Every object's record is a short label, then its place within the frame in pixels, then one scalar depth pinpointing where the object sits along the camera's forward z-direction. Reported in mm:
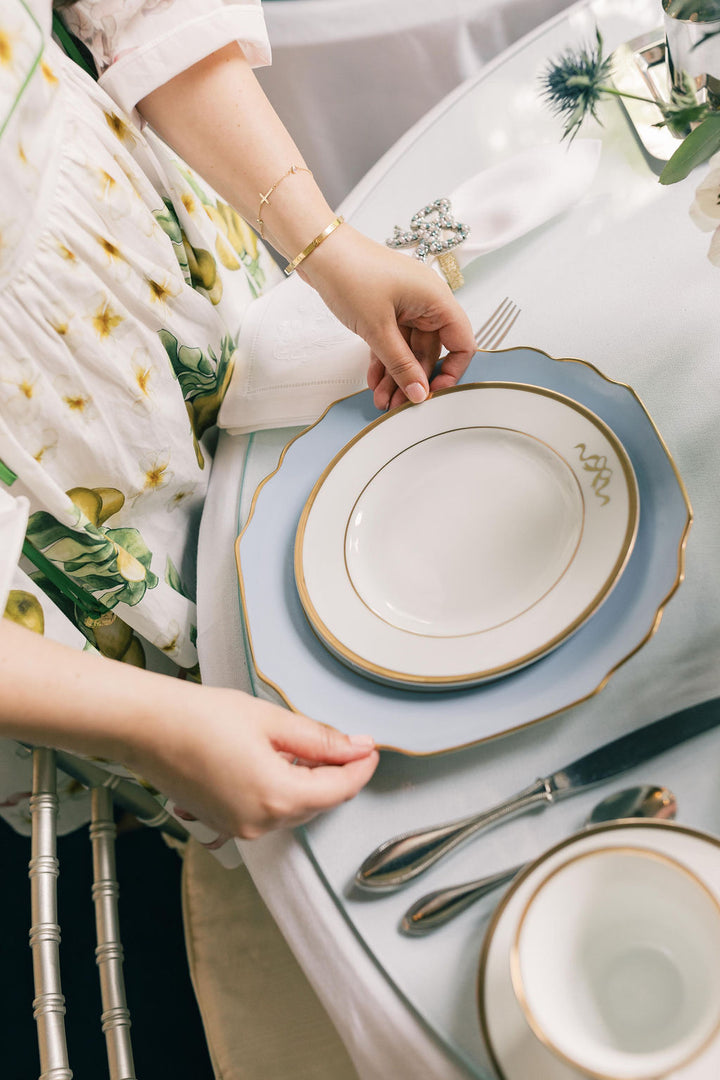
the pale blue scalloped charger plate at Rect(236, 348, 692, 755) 412
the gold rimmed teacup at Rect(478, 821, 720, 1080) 324
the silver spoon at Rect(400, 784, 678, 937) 382
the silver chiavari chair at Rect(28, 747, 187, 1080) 456
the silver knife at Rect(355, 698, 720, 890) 399
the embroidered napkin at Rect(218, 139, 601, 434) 623
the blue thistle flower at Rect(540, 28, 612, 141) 503
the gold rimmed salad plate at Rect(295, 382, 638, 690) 436
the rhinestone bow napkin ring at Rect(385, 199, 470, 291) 662
